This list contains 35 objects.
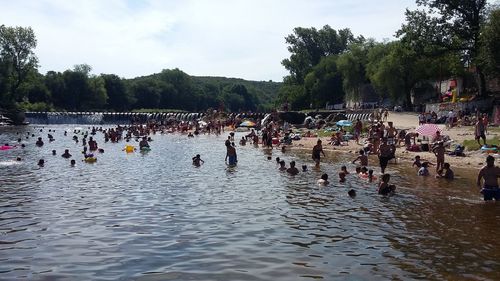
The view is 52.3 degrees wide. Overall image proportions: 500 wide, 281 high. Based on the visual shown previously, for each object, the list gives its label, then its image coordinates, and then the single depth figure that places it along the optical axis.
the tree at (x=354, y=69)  81.38
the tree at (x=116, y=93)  142.38
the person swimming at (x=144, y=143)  39.12
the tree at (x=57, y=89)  124.50
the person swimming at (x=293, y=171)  23.42
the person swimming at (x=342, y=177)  20.84
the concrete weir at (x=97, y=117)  97.25
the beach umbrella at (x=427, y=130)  29.42
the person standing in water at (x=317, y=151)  28.28
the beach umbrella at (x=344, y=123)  47.05
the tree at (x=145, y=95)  153.12
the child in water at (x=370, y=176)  20.86
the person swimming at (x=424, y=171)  22.39
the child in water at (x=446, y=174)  21.07
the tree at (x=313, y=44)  106.81
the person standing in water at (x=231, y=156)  27.87
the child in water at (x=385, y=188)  17.64
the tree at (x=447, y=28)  48.47
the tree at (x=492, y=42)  40.12
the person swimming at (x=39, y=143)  42.31
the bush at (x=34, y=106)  101.94
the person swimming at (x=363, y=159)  25.89
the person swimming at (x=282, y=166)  24.52
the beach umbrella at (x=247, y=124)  69.31
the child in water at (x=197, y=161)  27.73
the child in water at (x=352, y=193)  17.46
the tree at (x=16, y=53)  96.75
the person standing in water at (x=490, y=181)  15.61
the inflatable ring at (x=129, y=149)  37.78
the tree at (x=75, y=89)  125.94
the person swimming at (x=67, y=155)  32.03
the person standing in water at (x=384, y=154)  22.40
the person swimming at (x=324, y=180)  20.08
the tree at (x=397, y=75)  63.12
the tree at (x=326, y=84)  92.50
